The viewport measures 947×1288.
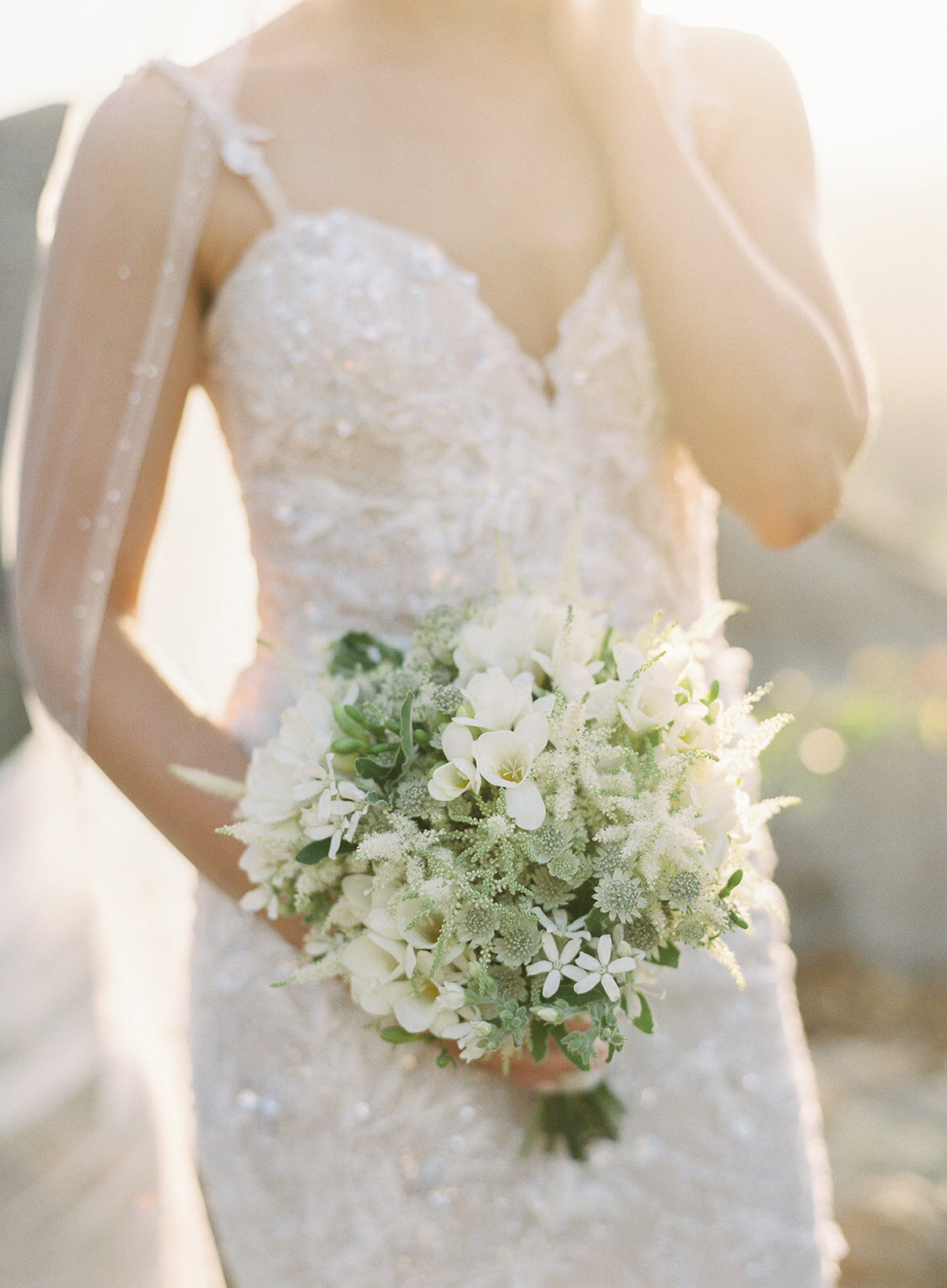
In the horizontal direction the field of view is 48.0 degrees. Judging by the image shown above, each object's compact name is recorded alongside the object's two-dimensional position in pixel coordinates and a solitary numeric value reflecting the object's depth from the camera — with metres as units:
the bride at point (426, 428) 1.25
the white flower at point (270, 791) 0.98
